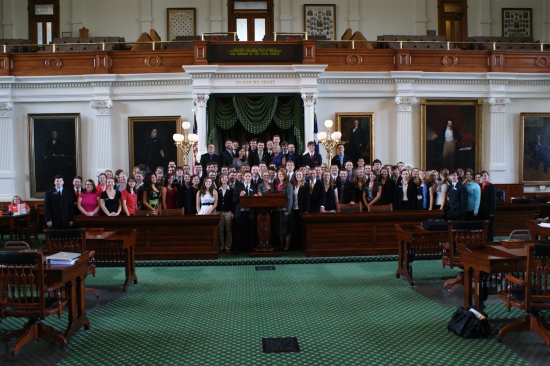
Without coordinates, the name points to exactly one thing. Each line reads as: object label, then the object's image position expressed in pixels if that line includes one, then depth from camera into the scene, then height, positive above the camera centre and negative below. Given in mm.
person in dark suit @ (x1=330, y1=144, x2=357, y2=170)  14570 +124
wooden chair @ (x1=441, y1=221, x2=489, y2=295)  7634 -1025
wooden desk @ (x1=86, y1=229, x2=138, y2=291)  8109 -1230
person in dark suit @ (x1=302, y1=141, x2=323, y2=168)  13742 +151
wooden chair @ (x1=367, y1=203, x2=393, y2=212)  10984 -892
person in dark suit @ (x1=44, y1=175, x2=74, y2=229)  10523 -771
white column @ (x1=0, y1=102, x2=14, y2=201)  16469 +386
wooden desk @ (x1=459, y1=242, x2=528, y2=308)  5727 -1051
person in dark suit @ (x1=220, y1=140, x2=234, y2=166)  14053 +229
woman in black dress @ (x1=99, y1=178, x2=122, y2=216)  11031 -686
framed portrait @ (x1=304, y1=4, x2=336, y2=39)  21297 +5562
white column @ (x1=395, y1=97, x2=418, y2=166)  16828 +993
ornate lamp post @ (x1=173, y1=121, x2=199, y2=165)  14023 +644
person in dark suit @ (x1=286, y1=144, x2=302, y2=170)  13703 +155
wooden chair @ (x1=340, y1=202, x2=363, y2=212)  11039 -885
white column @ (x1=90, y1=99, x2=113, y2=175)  16547 +824
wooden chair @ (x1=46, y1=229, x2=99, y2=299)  7348 -973
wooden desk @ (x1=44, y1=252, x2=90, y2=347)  5504 -1260
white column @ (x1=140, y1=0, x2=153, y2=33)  21125 +5700
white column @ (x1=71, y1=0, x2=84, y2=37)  20984 +5661
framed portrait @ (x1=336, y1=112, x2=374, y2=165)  16891 +925
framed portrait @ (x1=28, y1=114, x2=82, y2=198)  16734 +675
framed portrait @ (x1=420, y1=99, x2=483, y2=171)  17094 +868
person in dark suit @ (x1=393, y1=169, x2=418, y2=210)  11758 -667
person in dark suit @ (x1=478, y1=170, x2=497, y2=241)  10891 -772
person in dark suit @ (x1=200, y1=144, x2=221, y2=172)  13758 +181
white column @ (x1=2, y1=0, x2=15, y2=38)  21141 +5627
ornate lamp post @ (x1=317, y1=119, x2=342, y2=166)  13995 +613
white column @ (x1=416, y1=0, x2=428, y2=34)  21422 +5563
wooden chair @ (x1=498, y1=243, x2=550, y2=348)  5352 -1369
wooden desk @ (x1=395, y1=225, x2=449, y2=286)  8352 -1263
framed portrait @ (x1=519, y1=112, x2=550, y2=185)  17438 +441
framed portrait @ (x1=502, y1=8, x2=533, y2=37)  21875 +5486
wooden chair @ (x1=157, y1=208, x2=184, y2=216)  10875 -905
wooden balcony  15805 +3097
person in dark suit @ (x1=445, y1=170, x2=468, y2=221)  10680 -779
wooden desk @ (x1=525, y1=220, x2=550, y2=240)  8898 -1111
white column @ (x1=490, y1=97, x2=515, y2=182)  17156 +603
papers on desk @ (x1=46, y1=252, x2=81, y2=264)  5773 -954
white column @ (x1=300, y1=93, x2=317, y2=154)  15789 +1558
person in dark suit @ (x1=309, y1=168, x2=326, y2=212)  11359 -679
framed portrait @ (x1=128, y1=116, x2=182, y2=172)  16719 +841
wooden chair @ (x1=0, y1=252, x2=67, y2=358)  5320 -1246
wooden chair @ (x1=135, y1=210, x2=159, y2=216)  10789 -907
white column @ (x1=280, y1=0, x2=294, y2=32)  21312 +5723
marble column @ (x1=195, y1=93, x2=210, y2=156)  15727 +1513
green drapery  16188 +1516
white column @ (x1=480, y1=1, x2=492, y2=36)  21812 +5600
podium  10477 -920
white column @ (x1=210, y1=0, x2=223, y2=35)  21203 +5722
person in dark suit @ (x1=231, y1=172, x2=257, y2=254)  11219 -1036
